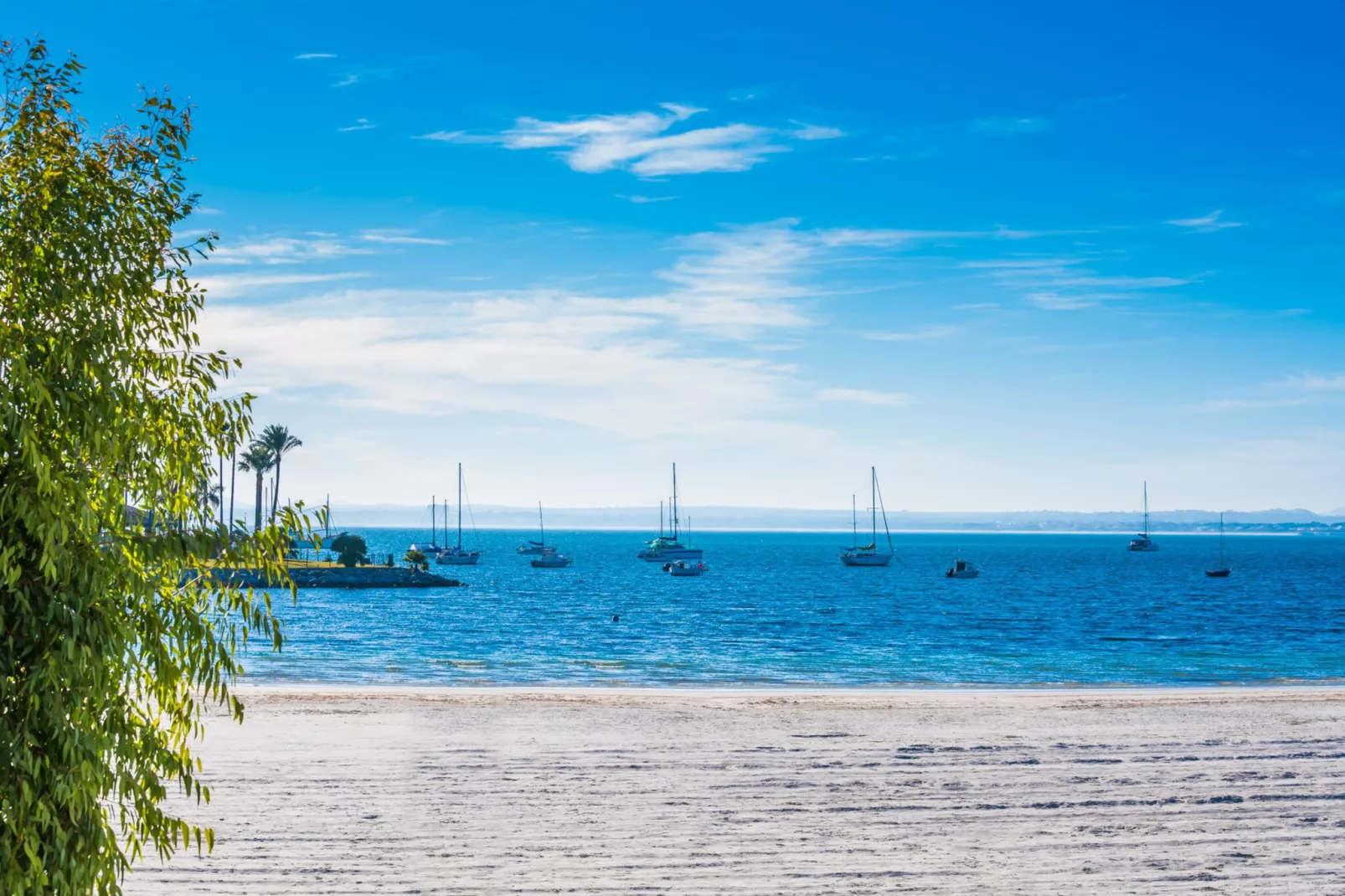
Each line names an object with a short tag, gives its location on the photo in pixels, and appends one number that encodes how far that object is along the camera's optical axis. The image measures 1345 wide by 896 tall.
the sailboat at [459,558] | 144.09
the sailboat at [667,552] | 151.75
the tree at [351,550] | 105.25
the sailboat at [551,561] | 143.12
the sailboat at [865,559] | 141.75
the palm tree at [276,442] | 113.69
